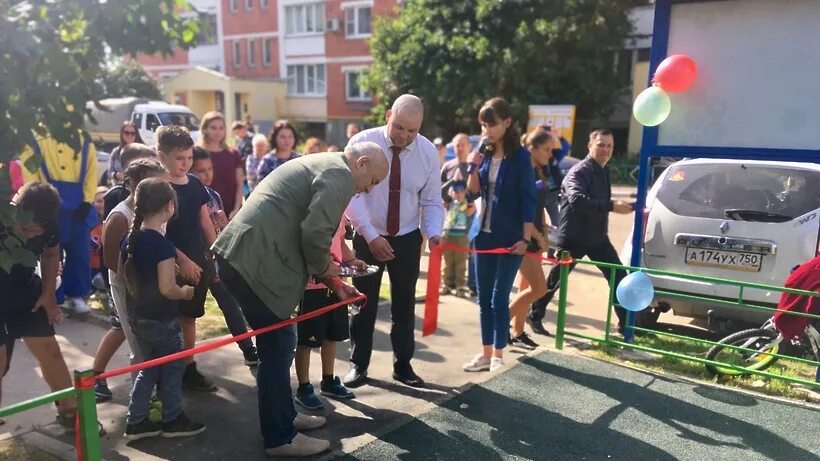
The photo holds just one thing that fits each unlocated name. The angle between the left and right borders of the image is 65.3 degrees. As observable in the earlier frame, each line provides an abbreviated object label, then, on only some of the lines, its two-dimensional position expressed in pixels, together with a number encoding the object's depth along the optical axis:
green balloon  4.77
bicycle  4.54
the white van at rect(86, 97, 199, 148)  20.61
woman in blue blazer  4.51
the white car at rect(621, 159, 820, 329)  5.29
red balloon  4.78
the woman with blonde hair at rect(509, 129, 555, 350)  5.24
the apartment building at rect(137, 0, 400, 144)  31.27
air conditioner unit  31.43
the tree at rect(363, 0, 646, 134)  20.69
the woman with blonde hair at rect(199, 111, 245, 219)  5.98
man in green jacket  3.02
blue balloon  4.69
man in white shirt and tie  4.06
